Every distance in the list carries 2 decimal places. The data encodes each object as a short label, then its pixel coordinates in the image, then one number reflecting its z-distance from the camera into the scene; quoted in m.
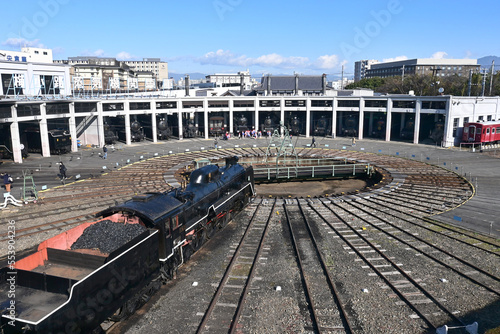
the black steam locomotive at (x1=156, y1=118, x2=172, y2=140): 67.31
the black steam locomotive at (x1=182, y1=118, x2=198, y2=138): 70.31
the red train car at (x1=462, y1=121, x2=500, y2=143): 54.44
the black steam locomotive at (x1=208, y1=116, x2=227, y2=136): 71.94
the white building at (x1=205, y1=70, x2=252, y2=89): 160.12
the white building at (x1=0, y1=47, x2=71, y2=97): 50.22
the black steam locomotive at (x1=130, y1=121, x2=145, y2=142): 64.88
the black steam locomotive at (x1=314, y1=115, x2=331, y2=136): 72.69
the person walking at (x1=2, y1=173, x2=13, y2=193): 27.65
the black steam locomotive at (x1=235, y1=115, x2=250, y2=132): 72.75
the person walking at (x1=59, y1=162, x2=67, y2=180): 34.69
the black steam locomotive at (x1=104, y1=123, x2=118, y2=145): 60.09
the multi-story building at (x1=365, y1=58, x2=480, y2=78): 158.25
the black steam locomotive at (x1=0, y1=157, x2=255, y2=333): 10.11
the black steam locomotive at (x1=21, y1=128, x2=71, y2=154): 49.32
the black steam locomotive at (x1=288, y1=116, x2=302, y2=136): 73.88
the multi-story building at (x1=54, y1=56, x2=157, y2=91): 67.16
